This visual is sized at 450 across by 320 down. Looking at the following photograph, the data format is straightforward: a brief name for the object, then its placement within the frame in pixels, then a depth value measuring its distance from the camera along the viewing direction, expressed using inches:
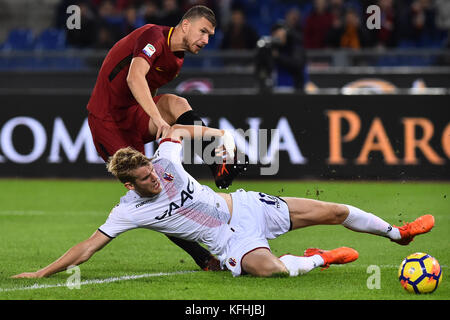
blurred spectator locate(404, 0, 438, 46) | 687.7
